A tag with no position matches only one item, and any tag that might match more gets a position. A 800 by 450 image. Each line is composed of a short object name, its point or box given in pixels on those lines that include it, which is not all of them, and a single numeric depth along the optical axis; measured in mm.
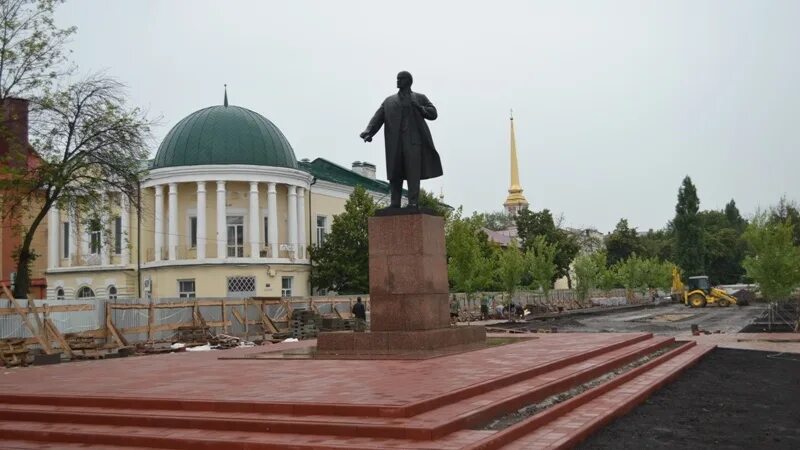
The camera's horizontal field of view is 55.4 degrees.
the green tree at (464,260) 41906
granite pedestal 14344
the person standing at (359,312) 28922
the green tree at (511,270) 46969
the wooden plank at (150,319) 25891
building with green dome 43469
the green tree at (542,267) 52562
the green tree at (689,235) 86125
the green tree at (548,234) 69562
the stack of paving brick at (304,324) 27812
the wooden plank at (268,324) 30781
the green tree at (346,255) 44747
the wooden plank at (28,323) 20895
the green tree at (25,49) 23078
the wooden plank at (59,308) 21094
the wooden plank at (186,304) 26172
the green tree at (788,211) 80862
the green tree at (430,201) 51469
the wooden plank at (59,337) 20531
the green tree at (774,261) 28531
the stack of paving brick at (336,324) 27750
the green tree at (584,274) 59438
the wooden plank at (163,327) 24959
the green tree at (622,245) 91500
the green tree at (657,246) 96419
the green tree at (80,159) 25656
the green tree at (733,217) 111688
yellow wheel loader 56281
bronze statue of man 15391
